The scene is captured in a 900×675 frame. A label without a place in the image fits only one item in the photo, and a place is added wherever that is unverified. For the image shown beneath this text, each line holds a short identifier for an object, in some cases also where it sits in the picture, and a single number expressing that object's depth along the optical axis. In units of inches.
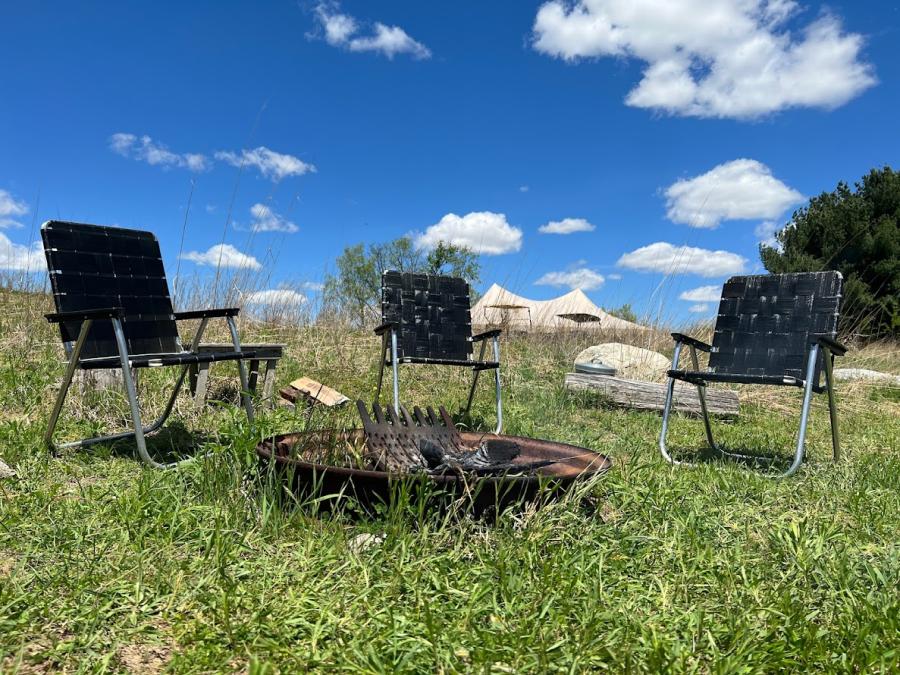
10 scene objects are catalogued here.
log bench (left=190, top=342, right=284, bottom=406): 165.5
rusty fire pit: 77.4
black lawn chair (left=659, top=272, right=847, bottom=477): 140.3
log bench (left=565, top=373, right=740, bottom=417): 215.0
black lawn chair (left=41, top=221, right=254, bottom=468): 109.4
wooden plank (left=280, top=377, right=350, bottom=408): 182.5
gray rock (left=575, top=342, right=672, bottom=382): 275.0
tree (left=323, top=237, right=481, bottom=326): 1063.0
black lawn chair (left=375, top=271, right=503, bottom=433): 167.0
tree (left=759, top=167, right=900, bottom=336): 532.1
